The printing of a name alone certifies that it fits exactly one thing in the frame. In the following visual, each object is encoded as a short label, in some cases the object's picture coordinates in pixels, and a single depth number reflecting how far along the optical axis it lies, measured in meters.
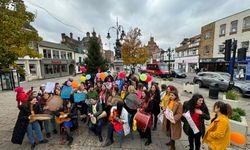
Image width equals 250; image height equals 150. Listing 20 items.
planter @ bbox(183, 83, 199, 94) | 9.56
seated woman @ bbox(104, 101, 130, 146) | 3.43
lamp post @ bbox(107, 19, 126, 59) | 12.84
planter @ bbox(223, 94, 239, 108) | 5.80
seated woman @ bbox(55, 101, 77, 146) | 3.68
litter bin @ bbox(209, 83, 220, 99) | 8.16
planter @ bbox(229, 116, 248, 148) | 3.52
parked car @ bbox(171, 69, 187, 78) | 20.39
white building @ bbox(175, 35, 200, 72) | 29.07
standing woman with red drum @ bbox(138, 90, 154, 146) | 3.61
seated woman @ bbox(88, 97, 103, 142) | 3.83
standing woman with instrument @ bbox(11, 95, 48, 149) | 3.28
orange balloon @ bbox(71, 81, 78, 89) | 5.42
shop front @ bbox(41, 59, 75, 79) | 23.23
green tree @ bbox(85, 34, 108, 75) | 11.42
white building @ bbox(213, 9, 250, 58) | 17.23
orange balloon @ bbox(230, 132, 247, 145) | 3.39
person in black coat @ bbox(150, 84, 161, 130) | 3.98
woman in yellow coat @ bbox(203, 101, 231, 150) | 2.23
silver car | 8.38
